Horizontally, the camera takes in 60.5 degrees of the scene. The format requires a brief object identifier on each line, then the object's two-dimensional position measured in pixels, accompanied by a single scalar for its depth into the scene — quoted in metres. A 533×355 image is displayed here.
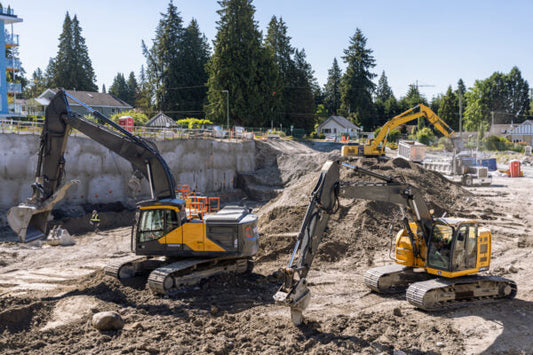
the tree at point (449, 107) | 86.44
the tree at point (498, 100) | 91.31
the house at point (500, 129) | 86.79
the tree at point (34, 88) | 75.00
